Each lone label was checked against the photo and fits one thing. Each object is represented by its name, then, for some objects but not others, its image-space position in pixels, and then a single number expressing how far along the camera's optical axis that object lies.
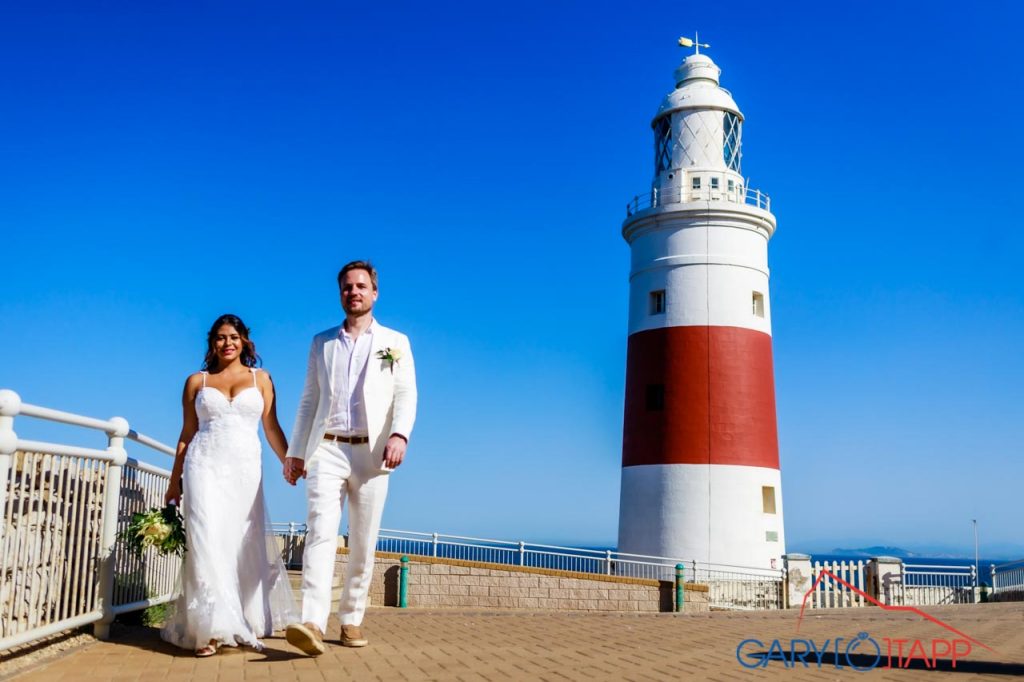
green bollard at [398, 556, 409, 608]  14.20
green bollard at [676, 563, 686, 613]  16.50
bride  5.68
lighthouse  20.19
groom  5.77
